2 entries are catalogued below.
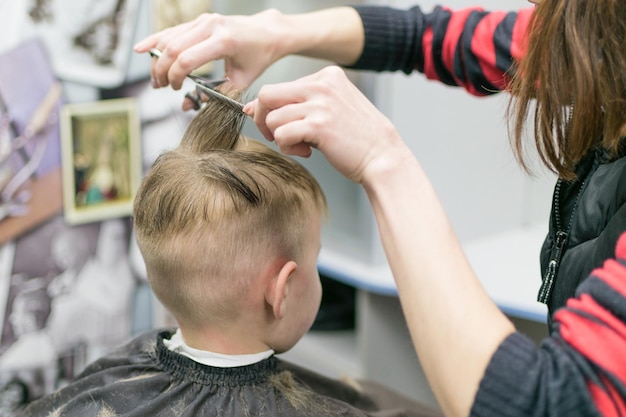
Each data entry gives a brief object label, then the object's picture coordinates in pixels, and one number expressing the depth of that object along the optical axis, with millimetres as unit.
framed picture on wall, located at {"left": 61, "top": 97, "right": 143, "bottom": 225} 1758
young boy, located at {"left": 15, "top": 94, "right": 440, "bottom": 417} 960
